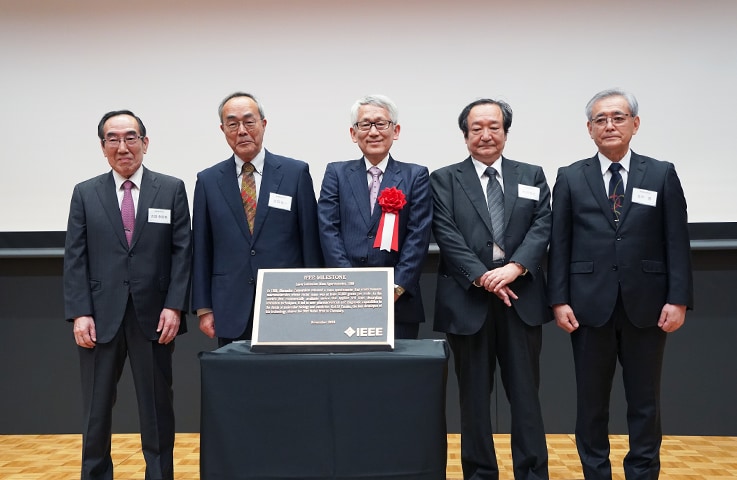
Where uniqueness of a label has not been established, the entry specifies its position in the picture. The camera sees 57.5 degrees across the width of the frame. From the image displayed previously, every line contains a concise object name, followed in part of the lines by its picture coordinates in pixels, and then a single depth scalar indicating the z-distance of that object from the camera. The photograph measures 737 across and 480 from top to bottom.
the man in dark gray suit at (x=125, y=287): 2.91
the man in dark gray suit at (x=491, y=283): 2.81
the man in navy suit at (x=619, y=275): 2.83
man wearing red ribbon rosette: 2.80
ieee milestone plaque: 2.09
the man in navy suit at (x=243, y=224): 2.91
